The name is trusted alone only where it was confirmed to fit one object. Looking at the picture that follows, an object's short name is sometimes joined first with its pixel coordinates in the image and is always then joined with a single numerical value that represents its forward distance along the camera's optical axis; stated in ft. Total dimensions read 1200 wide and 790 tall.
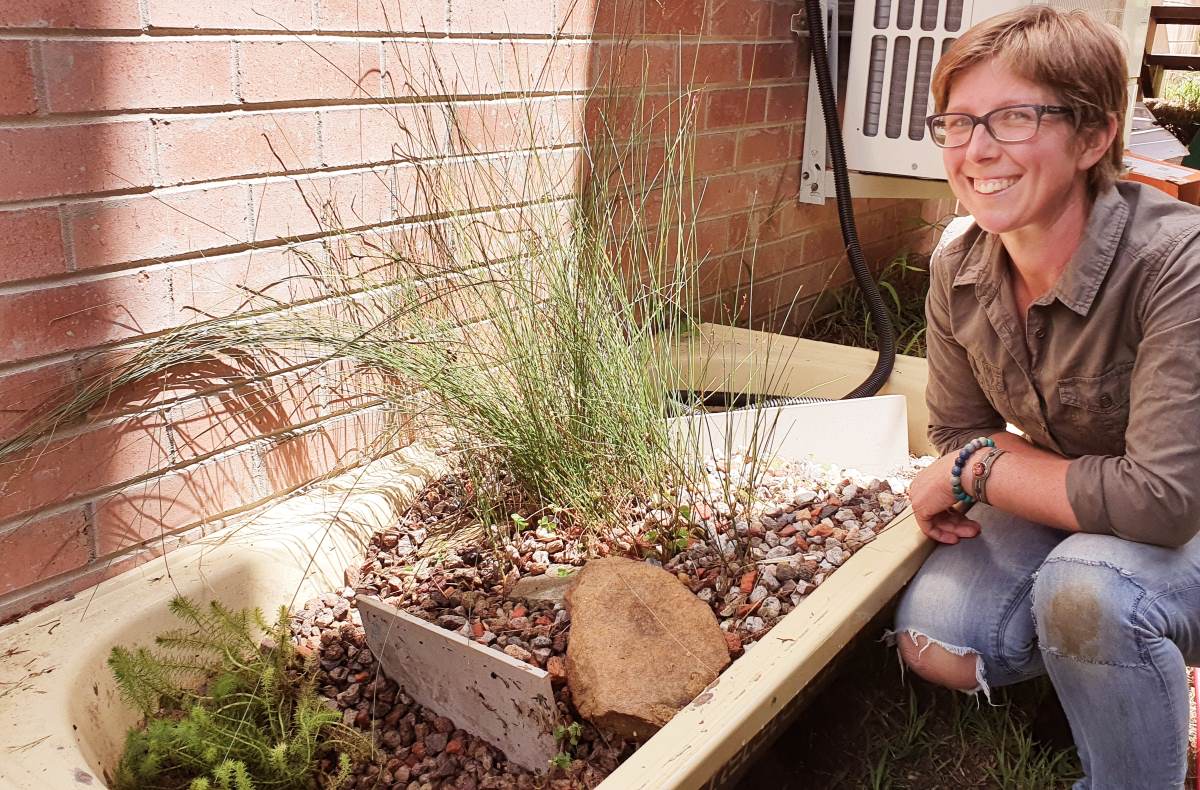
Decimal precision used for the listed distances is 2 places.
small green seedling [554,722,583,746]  4.89
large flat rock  4.87
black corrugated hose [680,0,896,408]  9.33
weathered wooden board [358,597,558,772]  4.93
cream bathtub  4.39
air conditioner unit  9.89
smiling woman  4.90
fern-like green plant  4.75
